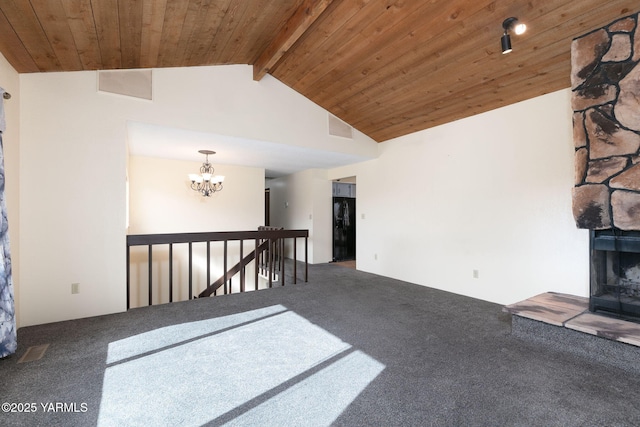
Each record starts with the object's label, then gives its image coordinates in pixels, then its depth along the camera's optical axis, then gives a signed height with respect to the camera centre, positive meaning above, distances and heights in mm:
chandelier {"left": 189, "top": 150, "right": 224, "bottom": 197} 5398 +629
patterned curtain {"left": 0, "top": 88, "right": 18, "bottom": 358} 2236 -582
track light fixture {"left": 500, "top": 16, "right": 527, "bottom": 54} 2580 +1657
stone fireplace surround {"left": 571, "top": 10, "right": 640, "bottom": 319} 2387 +494
